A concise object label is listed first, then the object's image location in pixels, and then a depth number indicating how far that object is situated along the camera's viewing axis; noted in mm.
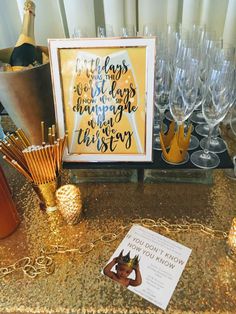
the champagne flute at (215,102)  625
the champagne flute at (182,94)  629
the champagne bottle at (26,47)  661
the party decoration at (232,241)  518
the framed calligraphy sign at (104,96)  546
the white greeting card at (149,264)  486
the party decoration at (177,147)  633
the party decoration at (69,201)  567
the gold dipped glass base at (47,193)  591
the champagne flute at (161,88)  713
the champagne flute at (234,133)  689
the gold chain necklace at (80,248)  528
